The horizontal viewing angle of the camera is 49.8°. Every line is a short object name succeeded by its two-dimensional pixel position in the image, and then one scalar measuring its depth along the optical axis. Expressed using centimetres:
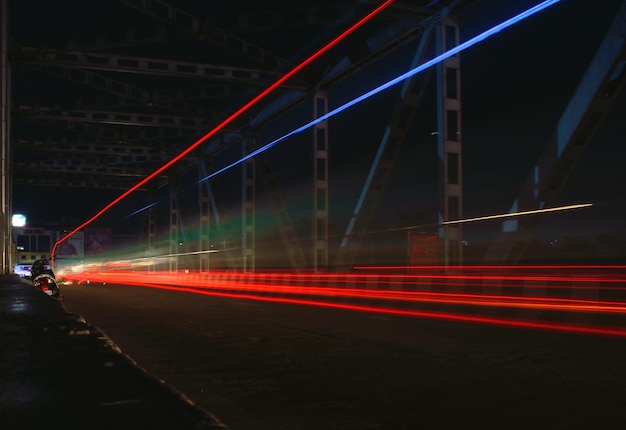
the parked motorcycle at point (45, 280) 1808
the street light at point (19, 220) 5847
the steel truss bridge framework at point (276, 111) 1480
